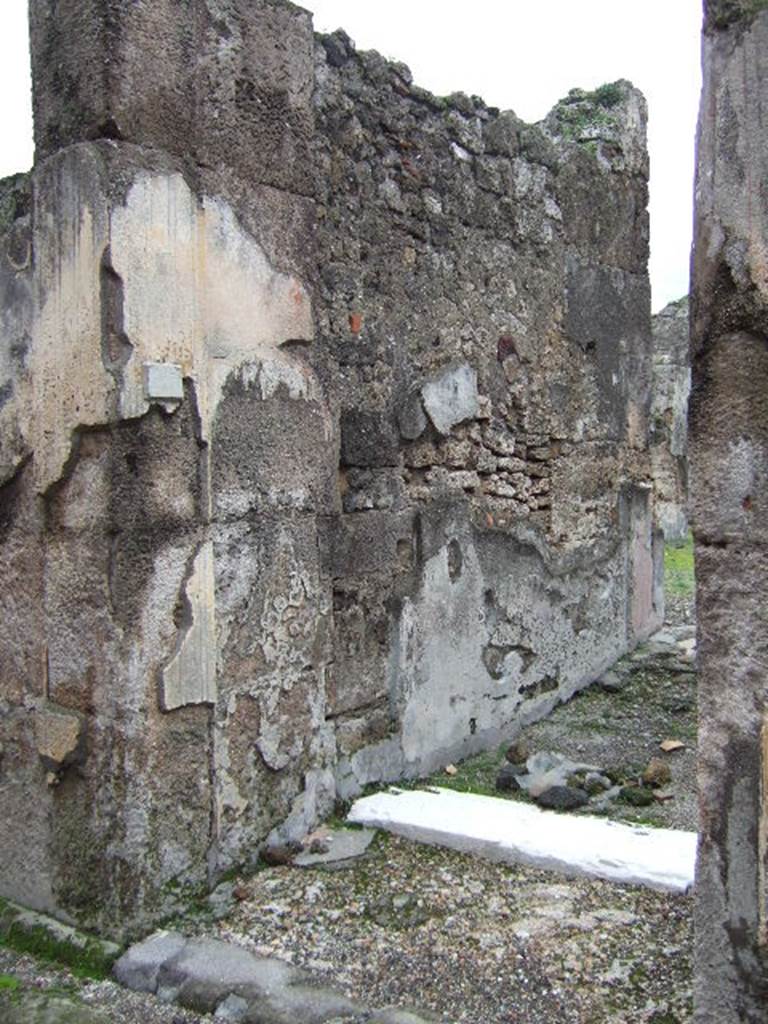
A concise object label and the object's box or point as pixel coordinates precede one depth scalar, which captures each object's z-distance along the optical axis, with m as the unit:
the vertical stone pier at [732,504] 1.67
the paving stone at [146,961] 2.46
